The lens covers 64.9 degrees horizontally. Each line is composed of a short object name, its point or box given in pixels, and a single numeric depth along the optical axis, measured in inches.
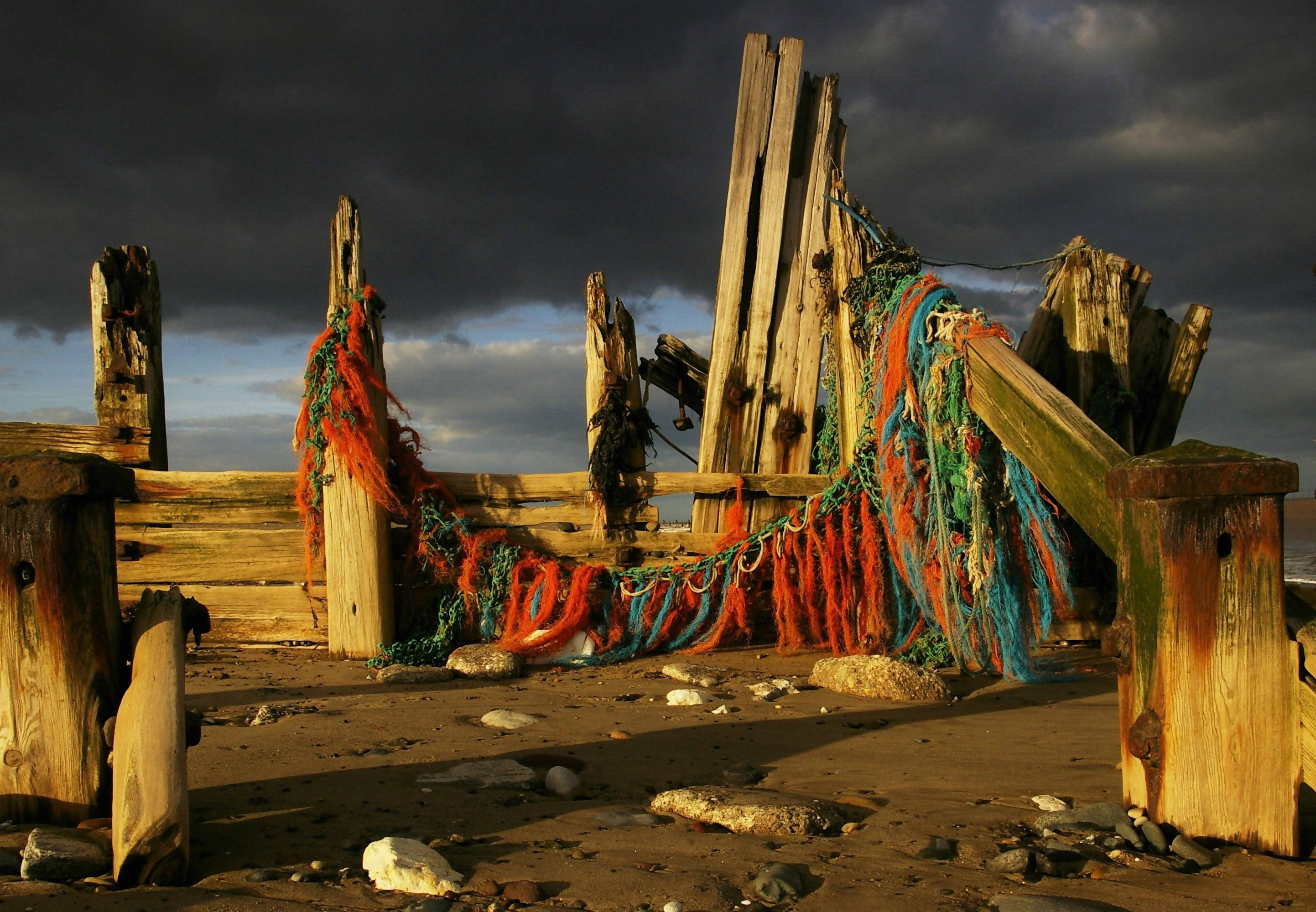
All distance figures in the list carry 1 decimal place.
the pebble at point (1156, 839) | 114.3
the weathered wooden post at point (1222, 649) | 114.0
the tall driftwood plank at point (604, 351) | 281.1
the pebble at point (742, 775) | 147.6
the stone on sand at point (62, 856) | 102.4
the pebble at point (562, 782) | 140.1
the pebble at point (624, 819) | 126.0
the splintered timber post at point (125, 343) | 295.3
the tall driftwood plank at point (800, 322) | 291.6
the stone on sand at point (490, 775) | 144.1
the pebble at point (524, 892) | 100.9
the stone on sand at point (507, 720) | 181.0
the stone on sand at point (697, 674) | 227.3
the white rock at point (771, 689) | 212.1
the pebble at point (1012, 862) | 109.9
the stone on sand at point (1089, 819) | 123.0
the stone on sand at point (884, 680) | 209.2
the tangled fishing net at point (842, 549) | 223.0
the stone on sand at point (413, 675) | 230.7
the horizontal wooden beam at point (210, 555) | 280.7
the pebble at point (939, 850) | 115.6
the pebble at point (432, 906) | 96.7
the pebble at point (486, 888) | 102.0
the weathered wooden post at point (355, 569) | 260.7
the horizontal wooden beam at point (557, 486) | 277.7
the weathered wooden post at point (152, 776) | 102.9
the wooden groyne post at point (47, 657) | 116.3
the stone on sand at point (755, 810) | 123.5
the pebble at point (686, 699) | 203.3
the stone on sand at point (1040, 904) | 97.8
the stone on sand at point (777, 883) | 102.3
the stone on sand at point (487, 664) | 237.5
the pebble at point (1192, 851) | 111.0
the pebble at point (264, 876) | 104.7
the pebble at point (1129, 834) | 115.5
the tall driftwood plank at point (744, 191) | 297.0
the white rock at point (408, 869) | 102.7
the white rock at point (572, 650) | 252.8
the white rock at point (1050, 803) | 133.5
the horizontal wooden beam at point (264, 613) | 279.4
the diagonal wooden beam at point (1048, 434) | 143.5
